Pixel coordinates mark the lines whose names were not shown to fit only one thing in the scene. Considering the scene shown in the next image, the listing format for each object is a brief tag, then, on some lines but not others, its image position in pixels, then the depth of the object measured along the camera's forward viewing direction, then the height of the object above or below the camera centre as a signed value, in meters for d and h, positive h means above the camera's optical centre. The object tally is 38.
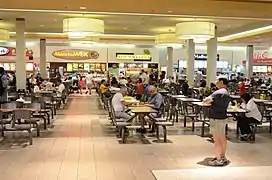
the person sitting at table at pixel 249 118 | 8.93 -1.07
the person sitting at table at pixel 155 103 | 9.37 -0.76
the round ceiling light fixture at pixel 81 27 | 13.02 +1.55
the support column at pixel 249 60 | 26.08 +0.82
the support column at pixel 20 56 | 14.39 +0.61
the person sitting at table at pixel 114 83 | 15.79 -0.44
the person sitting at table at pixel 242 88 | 16.91 -0.70
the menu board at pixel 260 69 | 29.19 +0.23
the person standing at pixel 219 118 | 6.54 -0.78
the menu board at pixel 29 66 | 24.78 +0.41
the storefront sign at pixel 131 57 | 26.28 +1.05
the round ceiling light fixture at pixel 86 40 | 17.53 +1.48
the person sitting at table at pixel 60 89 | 15.79 -0.70
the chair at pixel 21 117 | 8.19 -0.95
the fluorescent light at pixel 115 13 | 9.98 +1.59
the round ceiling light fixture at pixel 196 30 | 13.82 +1.52
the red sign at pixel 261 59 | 28.76 +1.00
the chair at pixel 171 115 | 11.43 -1.31
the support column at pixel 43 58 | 22.17 +0.83
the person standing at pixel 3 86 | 11.18 -0.40
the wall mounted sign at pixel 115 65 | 26.42 +0.50
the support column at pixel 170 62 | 25.00 +0.63
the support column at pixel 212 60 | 17.50 +0.55
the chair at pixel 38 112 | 9.36 -1.06
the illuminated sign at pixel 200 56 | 28.08 +1.14
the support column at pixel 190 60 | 19.66 +0.62
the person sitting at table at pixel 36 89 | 14.41 -0.62
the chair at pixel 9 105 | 9.11 -0.78
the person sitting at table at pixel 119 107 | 9.22 -0.83
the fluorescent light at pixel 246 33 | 17.65 +2.01
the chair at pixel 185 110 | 10.32 -1.17
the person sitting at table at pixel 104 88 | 15.42 -0.66
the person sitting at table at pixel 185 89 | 16.06 -0.72
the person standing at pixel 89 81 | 23.23 -0.56
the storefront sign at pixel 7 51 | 24.62 +1.37
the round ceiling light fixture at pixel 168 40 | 18.86 +1.57
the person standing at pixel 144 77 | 19.62 -0.25
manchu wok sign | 25.89 +1.23
